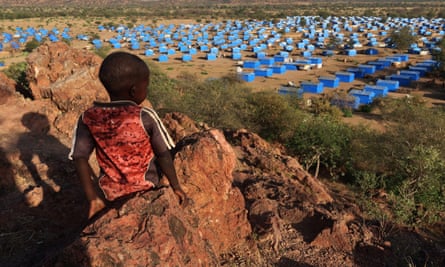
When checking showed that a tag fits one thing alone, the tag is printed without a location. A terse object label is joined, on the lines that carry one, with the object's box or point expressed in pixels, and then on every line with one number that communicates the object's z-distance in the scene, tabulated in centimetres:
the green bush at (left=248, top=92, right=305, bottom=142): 1498
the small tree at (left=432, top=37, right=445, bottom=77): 2967
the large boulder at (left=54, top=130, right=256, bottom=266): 210
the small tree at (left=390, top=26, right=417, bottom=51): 4156
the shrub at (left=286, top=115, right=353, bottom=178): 1261
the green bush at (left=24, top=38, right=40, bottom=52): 3811
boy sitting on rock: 232
